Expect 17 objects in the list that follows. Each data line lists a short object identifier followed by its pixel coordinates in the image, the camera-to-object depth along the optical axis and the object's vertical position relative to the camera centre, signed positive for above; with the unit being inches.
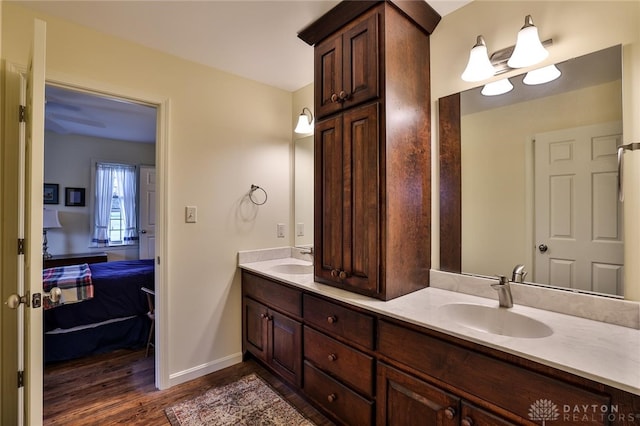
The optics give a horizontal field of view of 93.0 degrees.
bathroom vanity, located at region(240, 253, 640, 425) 35.2 -22.1
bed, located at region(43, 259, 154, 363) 98.6 -36.2
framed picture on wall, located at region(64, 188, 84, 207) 173.0 +9.5
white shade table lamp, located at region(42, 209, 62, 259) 159.6 -4.1
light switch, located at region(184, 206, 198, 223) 88.4 -0.1
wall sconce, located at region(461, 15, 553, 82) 53.1 +29.5
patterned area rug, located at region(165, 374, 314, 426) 70.4 -48.2
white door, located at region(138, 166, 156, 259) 192.5 -1.0
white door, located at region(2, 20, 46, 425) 45.5 -3.7
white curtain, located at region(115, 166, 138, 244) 189.2 +8.6
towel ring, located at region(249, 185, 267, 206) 102.2 +6.8
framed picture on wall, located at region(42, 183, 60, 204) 166.4 +11.3
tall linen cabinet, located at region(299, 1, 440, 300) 60.9 +14.9
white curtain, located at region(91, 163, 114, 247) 180.4 +4.4
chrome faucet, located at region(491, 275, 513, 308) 54.7 -14.3
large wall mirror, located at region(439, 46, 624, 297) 49.8 +6.7
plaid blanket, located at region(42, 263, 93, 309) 97.7 -23.2
